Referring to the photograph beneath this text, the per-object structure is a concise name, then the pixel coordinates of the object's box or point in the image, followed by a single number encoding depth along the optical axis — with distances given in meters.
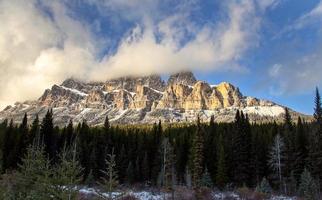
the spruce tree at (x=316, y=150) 62.00
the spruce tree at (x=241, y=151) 68.38
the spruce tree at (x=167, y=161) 73.28
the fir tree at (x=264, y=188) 47.78
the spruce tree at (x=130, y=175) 83.94
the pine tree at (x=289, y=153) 68.48
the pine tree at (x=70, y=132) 92.70
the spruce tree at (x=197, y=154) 67.06
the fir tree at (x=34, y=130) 80.59
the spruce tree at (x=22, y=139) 78.06
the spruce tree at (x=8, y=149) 75.38
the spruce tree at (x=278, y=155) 64.18
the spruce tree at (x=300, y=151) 68.88
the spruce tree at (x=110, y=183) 16.42
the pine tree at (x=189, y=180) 69.37
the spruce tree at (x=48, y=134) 80.81
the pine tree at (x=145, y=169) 91.48
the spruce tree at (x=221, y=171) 68.62
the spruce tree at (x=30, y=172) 20.98
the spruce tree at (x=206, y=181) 61.06
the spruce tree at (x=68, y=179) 16.23
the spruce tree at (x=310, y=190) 33.56
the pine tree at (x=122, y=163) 89.62
